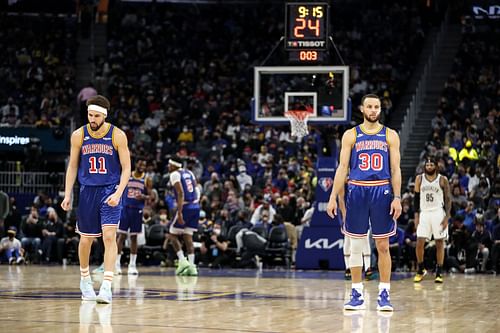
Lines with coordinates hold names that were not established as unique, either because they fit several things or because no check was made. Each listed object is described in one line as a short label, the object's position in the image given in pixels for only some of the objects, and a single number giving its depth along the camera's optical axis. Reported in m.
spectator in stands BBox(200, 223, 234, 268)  19.89
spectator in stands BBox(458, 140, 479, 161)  23.36
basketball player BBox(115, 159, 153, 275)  16.50
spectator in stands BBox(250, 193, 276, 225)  20.70
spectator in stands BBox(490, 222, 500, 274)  18.25
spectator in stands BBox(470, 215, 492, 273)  18.62
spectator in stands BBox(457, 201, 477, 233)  19.36
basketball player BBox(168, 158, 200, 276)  16.08
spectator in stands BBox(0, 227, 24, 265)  20.28
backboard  18.86
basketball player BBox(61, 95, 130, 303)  10.02
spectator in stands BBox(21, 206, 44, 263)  21.00
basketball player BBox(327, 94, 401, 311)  9.65
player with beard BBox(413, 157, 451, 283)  15.10
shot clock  18.22
